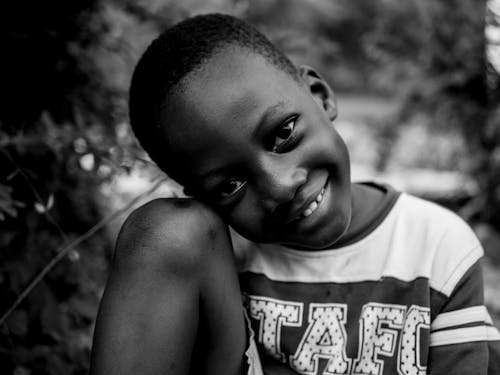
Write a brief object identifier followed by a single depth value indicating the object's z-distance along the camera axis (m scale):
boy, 0.50
